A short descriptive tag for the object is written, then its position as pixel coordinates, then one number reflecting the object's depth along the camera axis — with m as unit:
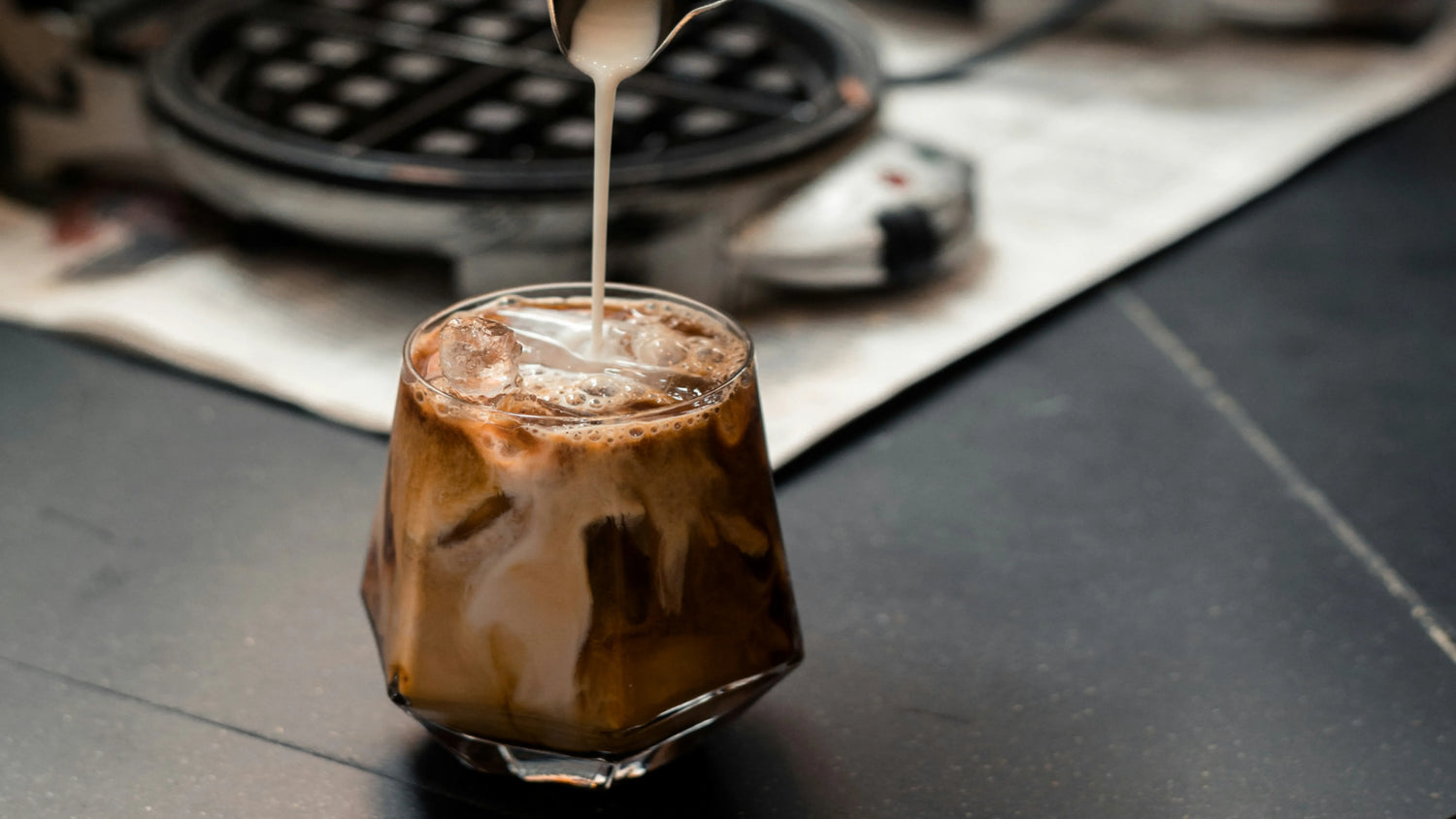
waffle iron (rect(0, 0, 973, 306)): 0.84
